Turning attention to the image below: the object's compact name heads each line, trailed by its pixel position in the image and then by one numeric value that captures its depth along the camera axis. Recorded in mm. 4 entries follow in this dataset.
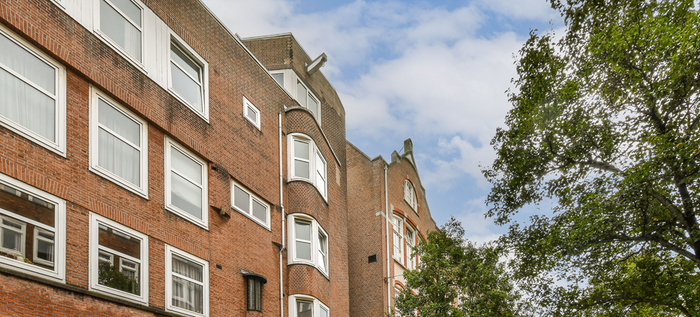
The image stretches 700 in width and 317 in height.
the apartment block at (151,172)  10961
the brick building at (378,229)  29188
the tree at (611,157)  13602
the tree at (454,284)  21250
